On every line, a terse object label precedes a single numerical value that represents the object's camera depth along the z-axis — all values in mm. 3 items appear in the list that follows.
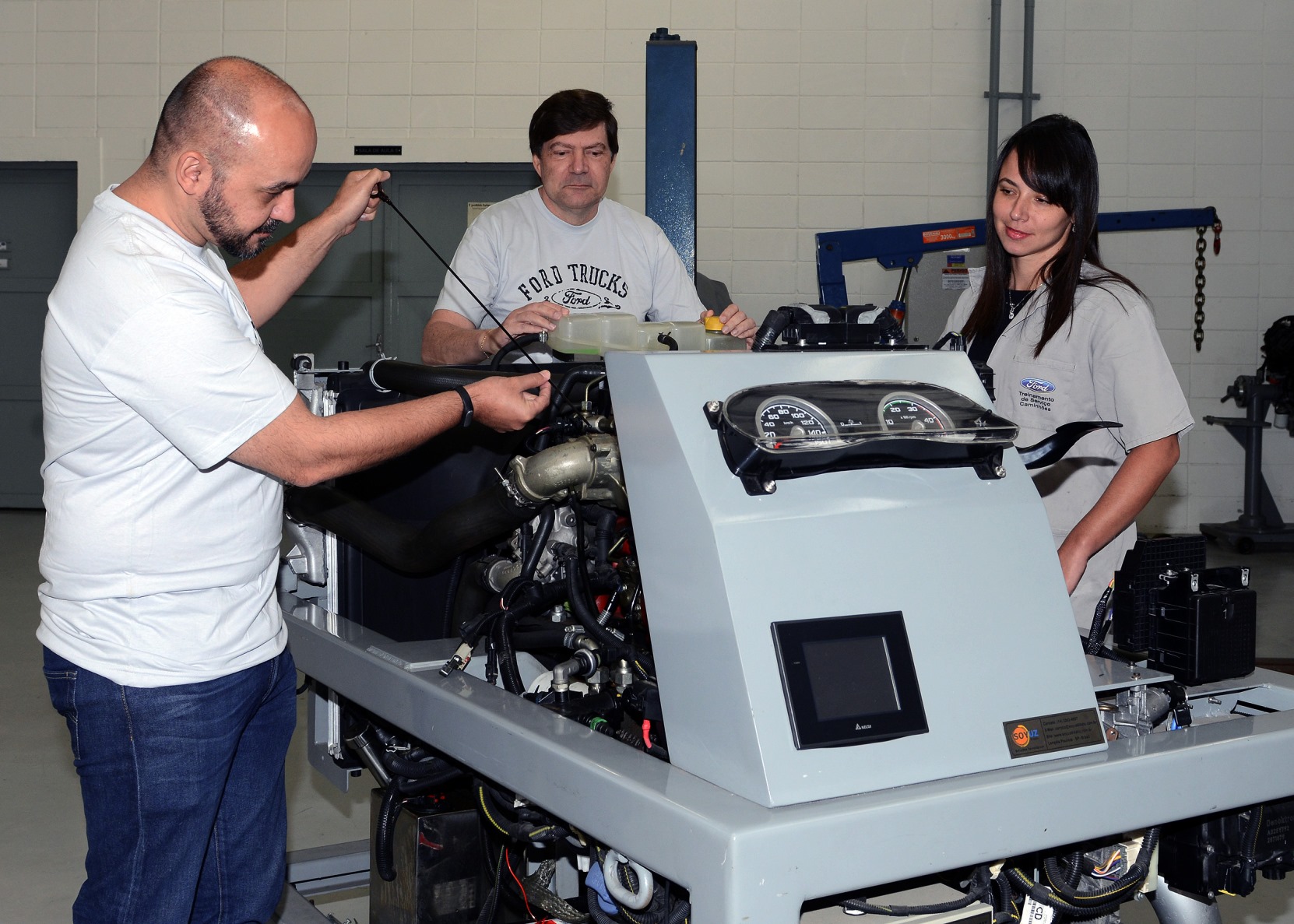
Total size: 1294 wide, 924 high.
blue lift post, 4199
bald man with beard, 1352
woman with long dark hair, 1762
